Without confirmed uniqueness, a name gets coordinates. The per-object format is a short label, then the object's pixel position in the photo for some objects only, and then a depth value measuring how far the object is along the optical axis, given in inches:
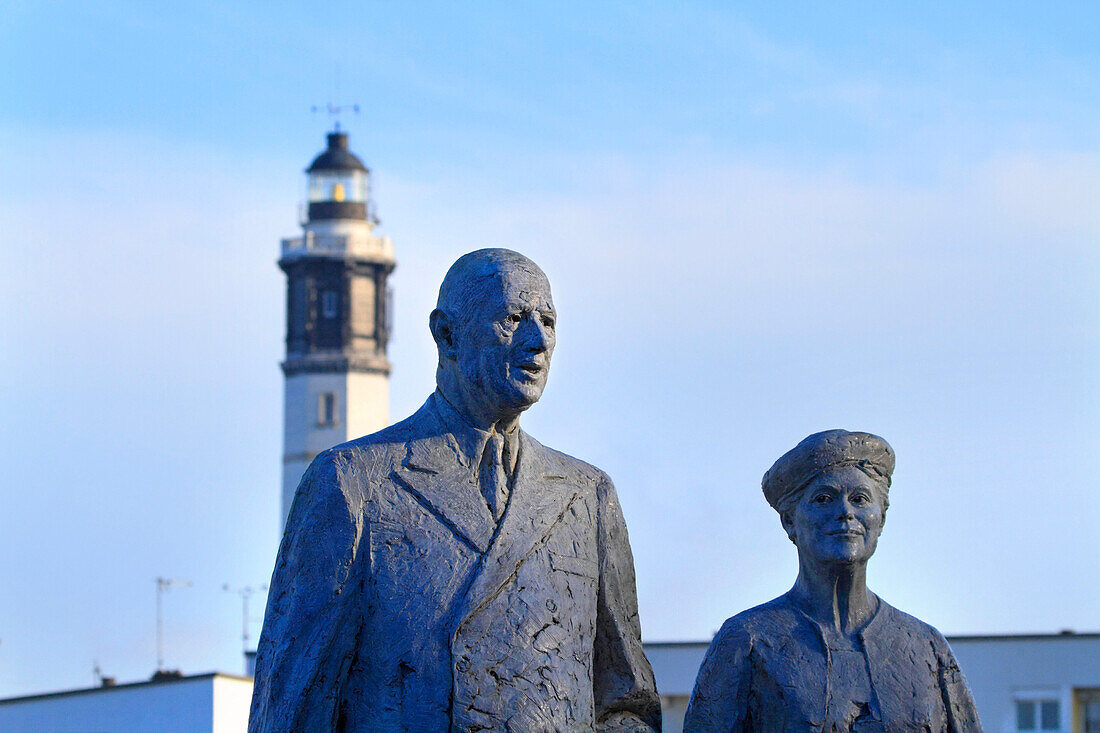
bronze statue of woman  537.0
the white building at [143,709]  1332.4
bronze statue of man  512.1
